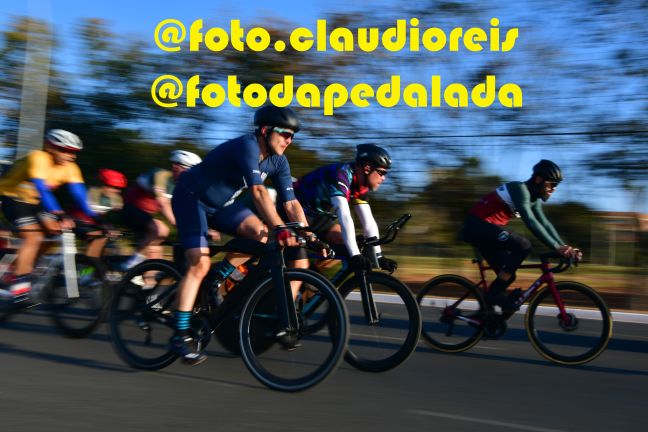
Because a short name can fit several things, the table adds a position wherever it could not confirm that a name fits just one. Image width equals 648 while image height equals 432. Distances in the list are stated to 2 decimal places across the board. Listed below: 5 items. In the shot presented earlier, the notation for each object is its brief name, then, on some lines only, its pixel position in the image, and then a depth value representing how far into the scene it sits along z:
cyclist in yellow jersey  7.55
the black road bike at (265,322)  5.26
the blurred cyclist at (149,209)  8.92
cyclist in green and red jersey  7.29
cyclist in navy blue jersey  5.60
